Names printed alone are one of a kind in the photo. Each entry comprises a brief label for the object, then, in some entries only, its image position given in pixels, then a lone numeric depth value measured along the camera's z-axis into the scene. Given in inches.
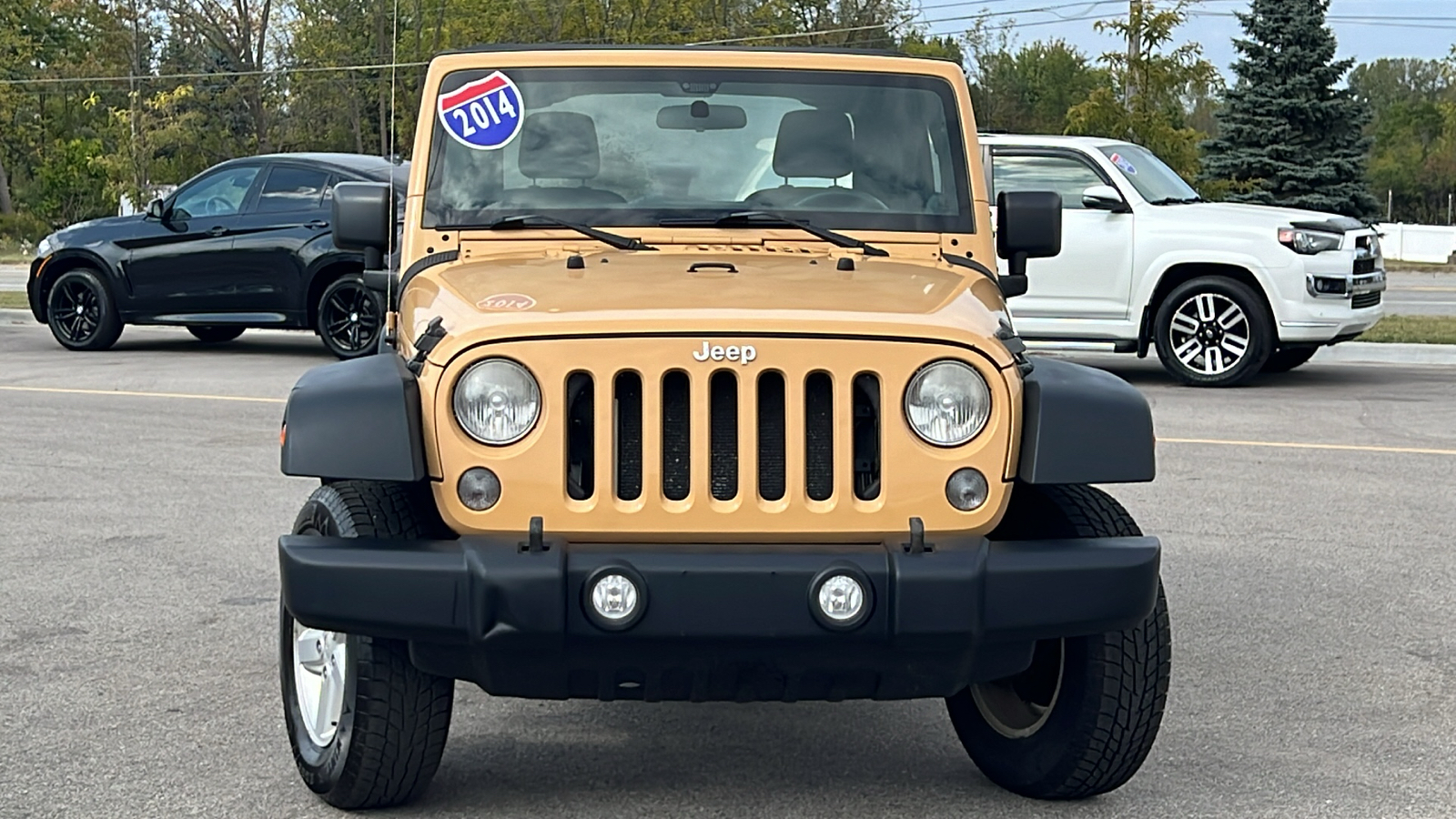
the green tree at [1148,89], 932.0
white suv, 547.8
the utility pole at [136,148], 1663.4
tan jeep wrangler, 154.9
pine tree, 1835.6
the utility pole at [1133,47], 931.3
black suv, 621.0
